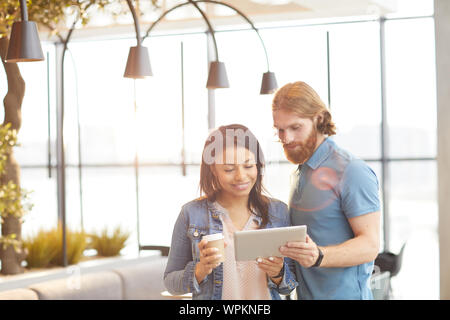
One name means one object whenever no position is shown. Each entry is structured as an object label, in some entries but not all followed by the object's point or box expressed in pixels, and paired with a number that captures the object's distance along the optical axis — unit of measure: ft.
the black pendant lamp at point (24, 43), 8.84
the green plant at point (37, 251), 16.11
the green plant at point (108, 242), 17.87
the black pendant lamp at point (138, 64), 10.85
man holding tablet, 8.10
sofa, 13.98
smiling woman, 8.07
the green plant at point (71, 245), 16.65
